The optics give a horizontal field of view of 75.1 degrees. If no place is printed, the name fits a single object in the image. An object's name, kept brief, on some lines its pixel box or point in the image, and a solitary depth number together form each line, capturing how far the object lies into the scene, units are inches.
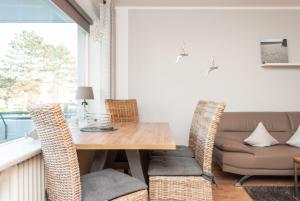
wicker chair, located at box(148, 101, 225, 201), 56.2
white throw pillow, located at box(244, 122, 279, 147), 94.7
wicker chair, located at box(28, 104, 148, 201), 40.7
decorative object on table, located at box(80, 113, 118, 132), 70.6
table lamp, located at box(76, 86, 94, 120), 88.9
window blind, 79.8
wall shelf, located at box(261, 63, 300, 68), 111.6
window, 53.0
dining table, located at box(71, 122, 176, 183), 49.5
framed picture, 114.3
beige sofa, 85.1
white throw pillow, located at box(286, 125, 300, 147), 94.2
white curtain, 100.9
